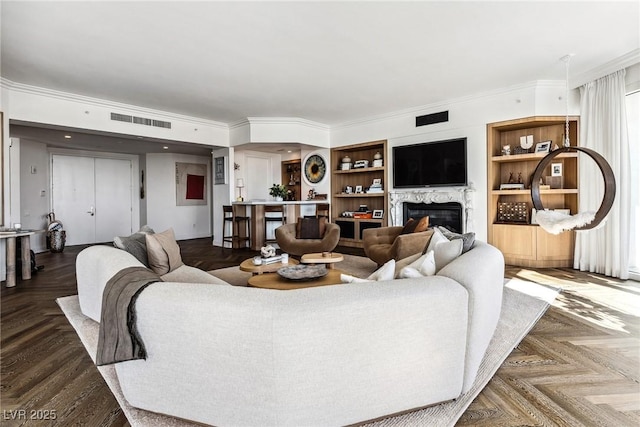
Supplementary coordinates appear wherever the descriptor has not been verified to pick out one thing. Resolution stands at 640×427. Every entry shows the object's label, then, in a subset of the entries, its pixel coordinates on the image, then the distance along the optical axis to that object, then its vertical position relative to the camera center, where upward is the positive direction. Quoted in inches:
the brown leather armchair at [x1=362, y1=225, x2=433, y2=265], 144.9 -17.4
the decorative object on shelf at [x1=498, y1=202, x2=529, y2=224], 207.0 -2.9
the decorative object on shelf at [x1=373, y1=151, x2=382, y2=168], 272.7 +38.8
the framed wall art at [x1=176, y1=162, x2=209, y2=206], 358.6 +28.5
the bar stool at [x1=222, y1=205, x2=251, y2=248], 279.0 -14.3
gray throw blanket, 56.7 -20.3
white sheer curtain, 166.2 +17.4
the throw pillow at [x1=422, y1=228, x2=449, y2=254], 100.8 -10.0
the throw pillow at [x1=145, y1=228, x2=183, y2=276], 119.9 -15.9
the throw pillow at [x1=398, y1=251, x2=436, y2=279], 71.9 -14.0
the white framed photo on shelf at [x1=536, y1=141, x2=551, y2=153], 198.2 +36.1
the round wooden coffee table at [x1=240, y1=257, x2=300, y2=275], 135.3 -23.8
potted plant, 291.7 +15.1
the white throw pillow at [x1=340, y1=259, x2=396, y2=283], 74.3 -15.0
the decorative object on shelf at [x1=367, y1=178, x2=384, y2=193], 275.4 +17.8
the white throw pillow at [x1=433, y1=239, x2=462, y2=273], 88.3 -12.1
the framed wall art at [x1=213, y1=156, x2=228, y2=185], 299.3 +35.6
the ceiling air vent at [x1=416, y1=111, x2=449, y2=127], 229.6 +62.7
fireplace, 220.2 +1.8
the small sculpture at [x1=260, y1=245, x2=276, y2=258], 152.7 -19.5
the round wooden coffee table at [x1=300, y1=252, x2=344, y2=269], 152.0 -23.0
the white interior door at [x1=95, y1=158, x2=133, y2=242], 329.4 +12.5
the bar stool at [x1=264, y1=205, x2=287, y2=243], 276.2 -4.7
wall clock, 308.8 +37.7
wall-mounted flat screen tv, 223.6 +31.1
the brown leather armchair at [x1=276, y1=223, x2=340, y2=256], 213.9 -21.7
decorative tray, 115.5 -22.7
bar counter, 270.4 -4.4
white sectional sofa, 51.5 -23.1
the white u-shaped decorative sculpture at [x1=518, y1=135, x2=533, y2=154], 204.8 +39.7
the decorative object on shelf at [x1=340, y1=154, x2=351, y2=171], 297.0 +39.9
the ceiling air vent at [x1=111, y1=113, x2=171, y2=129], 223.1 +62.7
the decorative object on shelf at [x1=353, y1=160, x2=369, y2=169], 286.0 +38.5
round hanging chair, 123.4 +6.1
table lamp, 298.7 +22.9
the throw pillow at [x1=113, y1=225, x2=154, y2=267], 115.8 -12.1
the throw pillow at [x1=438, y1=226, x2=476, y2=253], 95.2 -9.6
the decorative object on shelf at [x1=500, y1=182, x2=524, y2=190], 205.9 +13.1
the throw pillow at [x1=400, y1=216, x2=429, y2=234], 170.4 -9.4
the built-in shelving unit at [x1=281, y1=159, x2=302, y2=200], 340.5 +35.2
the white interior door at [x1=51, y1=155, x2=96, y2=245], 303.6 +14.0
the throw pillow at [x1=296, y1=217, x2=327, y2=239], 225.8 -12.8
